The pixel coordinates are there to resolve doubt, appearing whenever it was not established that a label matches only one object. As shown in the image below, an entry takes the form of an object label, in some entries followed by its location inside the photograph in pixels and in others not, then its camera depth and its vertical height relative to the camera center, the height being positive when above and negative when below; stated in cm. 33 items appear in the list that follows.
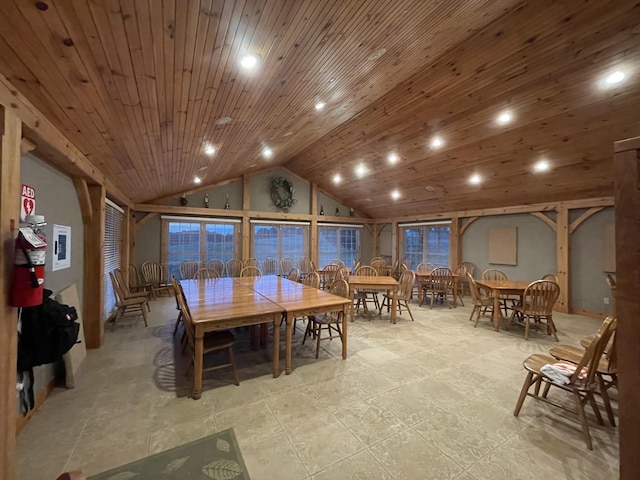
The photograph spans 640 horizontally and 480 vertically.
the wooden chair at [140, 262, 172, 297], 650 -85
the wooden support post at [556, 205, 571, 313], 537 -26
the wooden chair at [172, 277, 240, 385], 260 -100
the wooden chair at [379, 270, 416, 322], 502 -88
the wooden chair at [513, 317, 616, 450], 182 -102
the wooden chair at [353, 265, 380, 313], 515 -102
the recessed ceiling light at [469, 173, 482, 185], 541 +135
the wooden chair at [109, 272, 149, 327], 420 -97
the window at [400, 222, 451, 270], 796 +1
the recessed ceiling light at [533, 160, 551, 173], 447 +134
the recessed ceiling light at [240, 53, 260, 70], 186 +131
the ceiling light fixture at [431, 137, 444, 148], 471 +183
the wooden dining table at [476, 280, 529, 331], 436 -79
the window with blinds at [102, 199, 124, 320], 466 -4
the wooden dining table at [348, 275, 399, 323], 470 -76
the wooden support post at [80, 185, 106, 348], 344 -38
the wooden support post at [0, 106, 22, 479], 141 -22
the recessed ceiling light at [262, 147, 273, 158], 522 +191
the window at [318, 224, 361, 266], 925 +0
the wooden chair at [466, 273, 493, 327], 459 -96
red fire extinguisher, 148 -16
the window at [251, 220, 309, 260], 809 +10
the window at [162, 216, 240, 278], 699 +7
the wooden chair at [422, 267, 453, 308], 586 -85
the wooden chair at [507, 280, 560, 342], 390 -87
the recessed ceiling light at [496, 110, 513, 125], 374 +182
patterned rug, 162 -142
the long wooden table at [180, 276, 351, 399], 246 -70
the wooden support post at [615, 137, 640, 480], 106 -24
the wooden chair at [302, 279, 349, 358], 340 -100
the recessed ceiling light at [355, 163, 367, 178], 655 +187
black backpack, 189 -70
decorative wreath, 811 +155
